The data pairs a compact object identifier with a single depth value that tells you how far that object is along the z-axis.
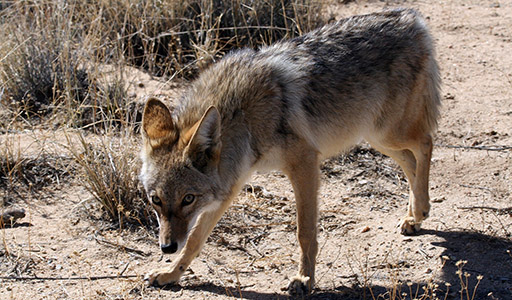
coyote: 8.02
